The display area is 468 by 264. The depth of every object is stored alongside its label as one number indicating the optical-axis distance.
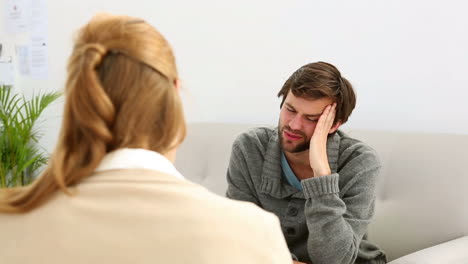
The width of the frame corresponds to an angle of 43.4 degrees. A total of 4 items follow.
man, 1.91
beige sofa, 2.13
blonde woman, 0.86
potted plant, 3.72
